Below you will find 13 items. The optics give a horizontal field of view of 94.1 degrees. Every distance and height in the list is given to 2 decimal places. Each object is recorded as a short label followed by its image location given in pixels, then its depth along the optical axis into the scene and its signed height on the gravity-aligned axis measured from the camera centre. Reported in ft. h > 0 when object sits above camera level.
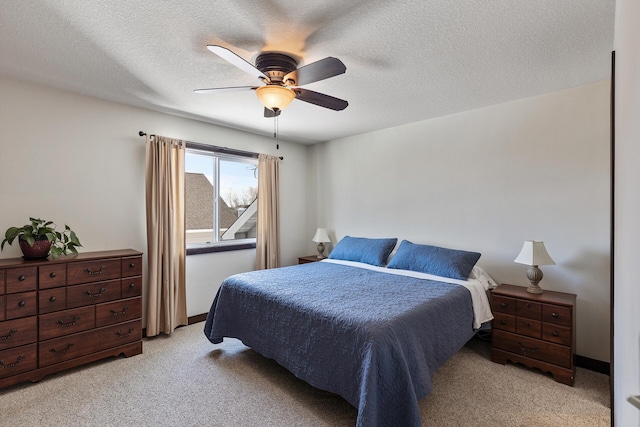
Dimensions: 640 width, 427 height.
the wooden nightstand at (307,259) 14.82 -2.38
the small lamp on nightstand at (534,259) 8.50 -1.37
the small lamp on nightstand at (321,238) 15.20 -1.35
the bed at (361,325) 5.71 -2.73
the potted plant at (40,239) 7.97 -0.76
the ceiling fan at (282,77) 6.33 +3.03
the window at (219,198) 12.69 +0.63
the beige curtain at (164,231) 10.75 -0.70
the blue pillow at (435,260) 9.84 -1.70
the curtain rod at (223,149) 11.90 +2.75
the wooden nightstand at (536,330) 7.82 -3.30
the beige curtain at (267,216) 14.29 -0.20
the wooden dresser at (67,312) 7.48 -2.78
